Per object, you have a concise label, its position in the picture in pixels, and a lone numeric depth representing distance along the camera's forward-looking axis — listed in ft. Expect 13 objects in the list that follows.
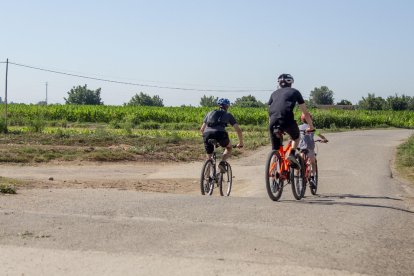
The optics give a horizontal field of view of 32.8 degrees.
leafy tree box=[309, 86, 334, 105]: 497.05
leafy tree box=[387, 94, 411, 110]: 379.57
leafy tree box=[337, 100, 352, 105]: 449.39
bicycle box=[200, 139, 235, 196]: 42.13
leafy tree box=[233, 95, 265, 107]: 356.18
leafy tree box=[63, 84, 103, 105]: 399.44
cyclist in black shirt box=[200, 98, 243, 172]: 41.24
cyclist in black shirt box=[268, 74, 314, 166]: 35.14
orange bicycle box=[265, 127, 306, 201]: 35.60
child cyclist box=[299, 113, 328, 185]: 43.06
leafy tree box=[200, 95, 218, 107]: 446.19
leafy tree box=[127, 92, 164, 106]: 411.95
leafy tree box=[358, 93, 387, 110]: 385.29
